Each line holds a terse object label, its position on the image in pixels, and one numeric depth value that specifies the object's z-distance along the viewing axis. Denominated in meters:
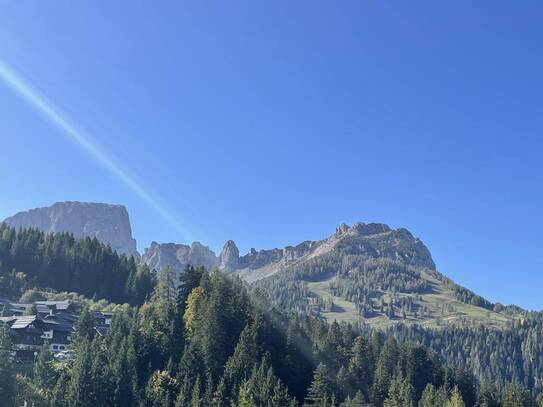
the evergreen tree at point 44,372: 93.62
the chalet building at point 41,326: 113.69
